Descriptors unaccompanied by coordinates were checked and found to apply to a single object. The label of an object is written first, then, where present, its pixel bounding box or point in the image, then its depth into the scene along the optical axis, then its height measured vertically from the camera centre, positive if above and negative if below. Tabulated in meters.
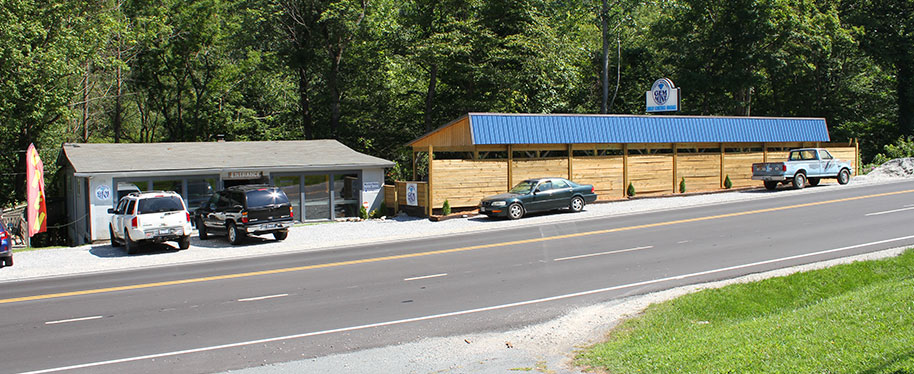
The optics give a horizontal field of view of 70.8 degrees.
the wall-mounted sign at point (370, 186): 28.02 -0.23
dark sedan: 24.64 -0.82
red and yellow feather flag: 22.38 -0.20
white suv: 19.67 -1.04
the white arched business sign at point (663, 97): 37.00 +4.57
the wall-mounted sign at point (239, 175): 25.97 +0.37
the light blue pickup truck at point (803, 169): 30.88 +0.13
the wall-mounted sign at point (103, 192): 23.46 -0.19
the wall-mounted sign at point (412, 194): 27.02 -0.59
